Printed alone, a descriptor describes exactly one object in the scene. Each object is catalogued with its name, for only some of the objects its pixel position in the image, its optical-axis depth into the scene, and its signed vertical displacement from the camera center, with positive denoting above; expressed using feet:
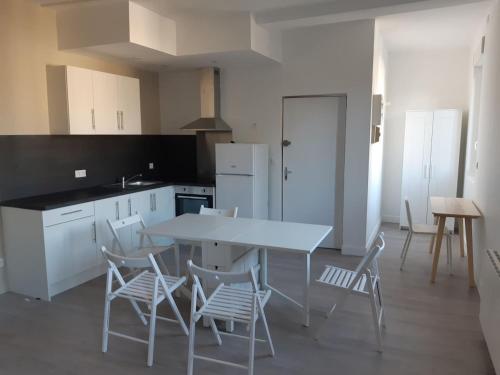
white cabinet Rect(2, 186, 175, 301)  11.98 -3.42
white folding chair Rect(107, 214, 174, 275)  11.92 -3.37
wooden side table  12.75 -2.43
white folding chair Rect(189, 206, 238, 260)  13.16 -2.47
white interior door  16.81 -0.89
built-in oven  17.53 -2.66
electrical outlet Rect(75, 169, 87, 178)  15.38 -1.34
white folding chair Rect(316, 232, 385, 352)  9.09 -3.55
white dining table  9.53 -2.48
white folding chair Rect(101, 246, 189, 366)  8.76 -3.50
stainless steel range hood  17.79 +1.59
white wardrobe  19.69 -0.97
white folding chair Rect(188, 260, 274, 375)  7.66 -3.45
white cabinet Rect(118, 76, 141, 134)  15.94 +1.39
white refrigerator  16.55 -1.61
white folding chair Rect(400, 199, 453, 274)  14.30 -3.46
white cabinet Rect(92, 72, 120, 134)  14.79 +1.38
